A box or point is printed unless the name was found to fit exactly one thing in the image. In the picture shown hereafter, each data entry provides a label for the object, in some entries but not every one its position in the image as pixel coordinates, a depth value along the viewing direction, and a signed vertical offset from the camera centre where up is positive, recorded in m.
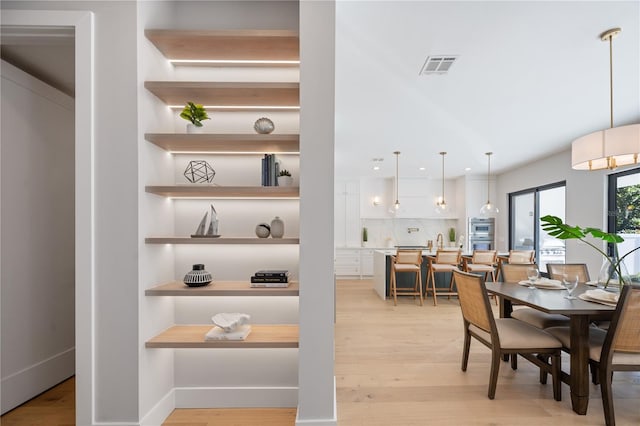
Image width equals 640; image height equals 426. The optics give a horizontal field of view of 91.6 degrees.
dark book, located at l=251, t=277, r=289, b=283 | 2.04 -0.45
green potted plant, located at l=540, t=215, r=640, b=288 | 2.24 -0.22
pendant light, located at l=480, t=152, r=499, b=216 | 7.44 +0.07
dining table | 2.06 -0.83
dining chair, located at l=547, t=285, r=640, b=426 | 1.94 -0.88
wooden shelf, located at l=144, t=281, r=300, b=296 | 1.95 -0.50
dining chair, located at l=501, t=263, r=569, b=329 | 2.74 -0.98
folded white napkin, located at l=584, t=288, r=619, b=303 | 2.23 -0.64
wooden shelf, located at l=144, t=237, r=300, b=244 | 1.95 -0.18
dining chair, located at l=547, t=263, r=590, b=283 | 3.34 -0.65
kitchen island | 5.55 -1.21
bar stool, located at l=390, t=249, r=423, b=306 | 5.21 -0.96
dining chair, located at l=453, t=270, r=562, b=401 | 2.27 -0.95
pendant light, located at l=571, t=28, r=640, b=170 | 2.17 +0.46
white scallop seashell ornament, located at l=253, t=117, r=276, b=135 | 2.07 +0.57
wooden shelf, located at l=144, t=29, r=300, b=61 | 1.97 +1.11
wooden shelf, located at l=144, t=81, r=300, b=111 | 1.99 +0.78
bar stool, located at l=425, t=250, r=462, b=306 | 5.21 -0.89
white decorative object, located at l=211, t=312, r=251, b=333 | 1.99 -0.71
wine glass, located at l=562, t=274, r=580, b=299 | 2.56 -0.62
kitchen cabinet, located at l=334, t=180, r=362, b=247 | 8.01 -0.06
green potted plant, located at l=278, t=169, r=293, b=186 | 2.05 +0.21
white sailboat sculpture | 2.05 -0.11
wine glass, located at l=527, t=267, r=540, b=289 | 2.87 -0.61
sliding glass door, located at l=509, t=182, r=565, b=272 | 5.88 -0.19
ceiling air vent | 2.92 +1.42
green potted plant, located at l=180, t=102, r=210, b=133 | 2.07 +0.65
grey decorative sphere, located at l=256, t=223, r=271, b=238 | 2.07 -0.13
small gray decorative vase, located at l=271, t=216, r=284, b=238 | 2.08 -0.12
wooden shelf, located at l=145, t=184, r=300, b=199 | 1.97 +0.13
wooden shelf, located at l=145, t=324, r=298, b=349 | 1.94 -0.82
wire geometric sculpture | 2.19 +0.28
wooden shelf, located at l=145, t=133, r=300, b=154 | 1.97 +0.45
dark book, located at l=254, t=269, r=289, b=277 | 2.04 -0.41
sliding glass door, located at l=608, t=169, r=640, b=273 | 4.22 -0.01
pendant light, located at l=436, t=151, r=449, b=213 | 6.92 +0.11
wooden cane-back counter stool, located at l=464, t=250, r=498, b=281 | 5.25 -0.89
